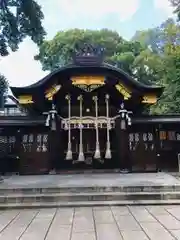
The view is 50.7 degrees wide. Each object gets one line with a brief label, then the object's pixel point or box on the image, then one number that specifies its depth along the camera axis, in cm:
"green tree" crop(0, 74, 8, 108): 866
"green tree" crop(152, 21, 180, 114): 1035
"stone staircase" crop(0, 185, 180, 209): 477
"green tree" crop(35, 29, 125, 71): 1725
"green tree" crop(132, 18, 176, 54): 2424
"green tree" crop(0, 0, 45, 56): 845
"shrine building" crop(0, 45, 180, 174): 753
